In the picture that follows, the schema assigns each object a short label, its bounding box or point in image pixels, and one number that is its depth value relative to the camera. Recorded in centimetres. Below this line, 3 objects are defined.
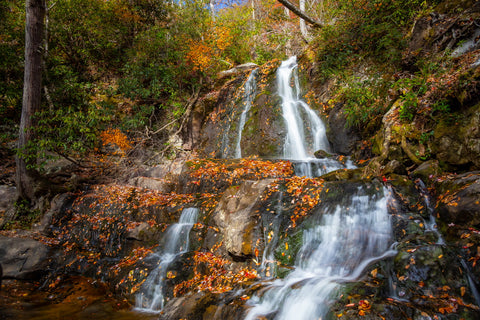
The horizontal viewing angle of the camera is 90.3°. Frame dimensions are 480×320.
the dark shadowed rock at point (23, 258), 567
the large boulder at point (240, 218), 487
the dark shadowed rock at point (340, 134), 798
